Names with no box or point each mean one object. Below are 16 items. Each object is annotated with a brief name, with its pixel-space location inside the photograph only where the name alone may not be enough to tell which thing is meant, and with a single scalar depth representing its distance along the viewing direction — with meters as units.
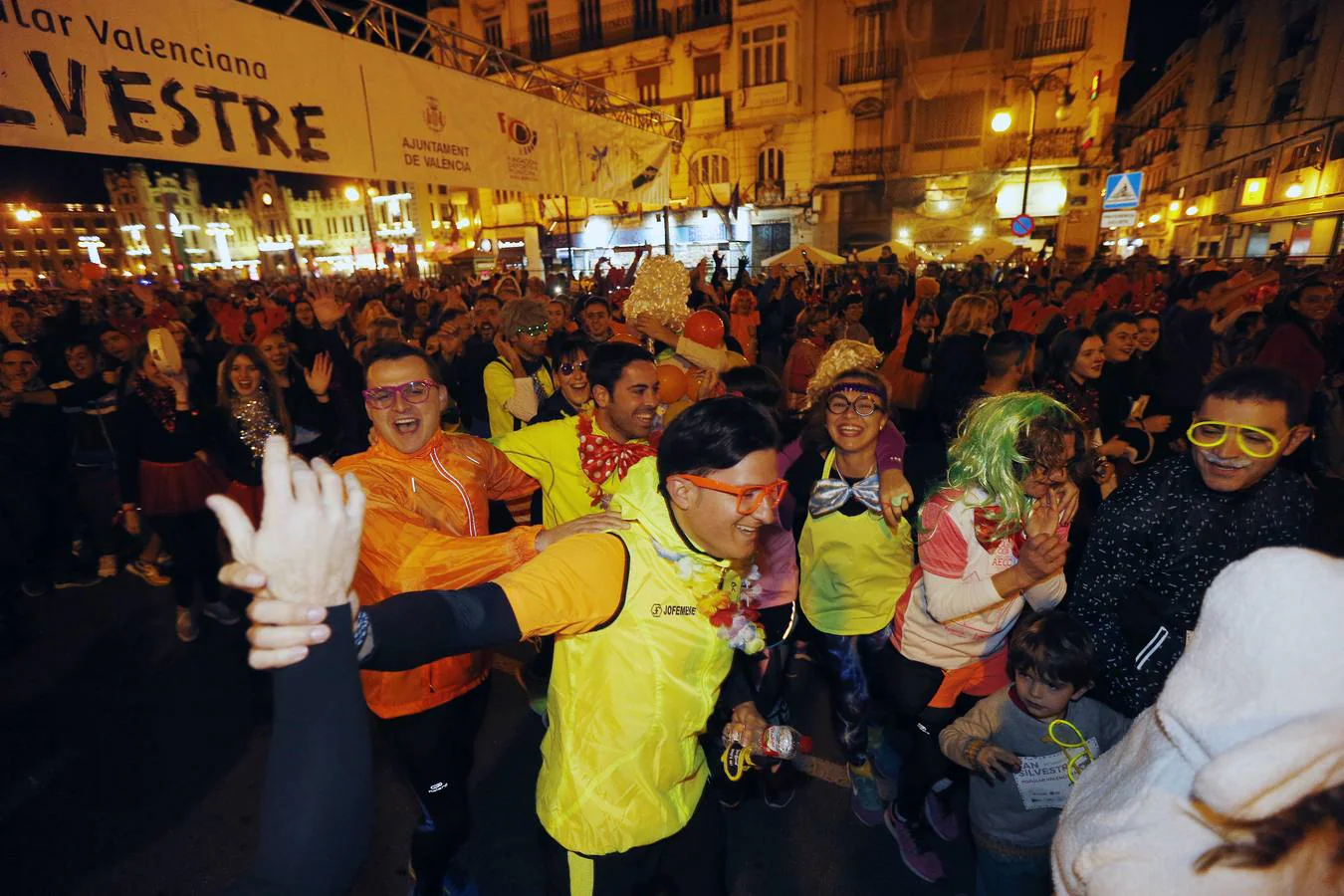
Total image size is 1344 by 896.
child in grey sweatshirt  2.20
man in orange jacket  2.23
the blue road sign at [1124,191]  14.84
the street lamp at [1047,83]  24.33
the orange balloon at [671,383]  3.95
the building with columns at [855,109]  24.64
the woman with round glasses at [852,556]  2.84
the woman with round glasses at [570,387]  3.84
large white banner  3.96
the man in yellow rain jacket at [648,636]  1.63
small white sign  22.31
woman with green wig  2.35
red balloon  4.75
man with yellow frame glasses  2.07
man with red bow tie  3.07
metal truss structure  5.98
